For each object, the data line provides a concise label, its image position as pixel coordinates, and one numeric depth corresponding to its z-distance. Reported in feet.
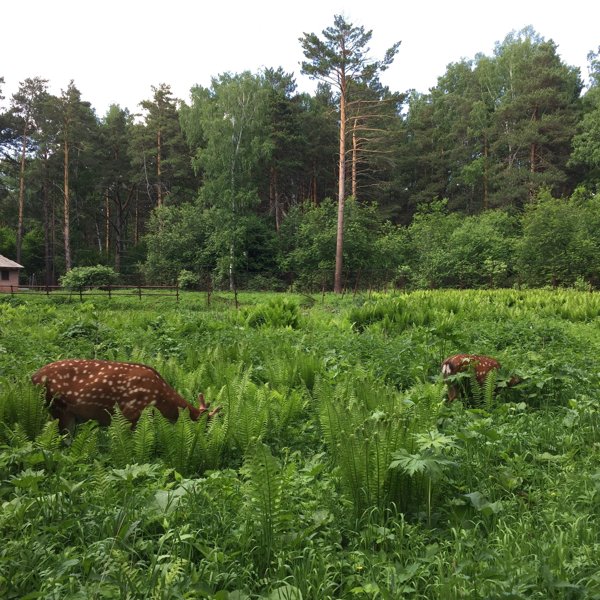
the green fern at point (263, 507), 8.03
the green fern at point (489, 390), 16.06
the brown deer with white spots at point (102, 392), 13.26
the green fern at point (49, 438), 11.34
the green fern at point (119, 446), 11.29
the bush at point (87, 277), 87.76
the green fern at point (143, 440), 11.44
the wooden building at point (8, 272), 115.69
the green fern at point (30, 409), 12.89
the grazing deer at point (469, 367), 17.52
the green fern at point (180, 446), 11.57
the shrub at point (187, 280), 101.96
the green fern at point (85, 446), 11.30
